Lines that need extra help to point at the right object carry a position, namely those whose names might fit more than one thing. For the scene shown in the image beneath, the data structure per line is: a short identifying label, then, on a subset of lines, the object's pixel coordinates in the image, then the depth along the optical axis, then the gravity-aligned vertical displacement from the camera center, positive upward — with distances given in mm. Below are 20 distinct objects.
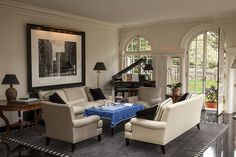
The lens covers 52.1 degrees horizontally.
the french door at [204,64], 7844 +346
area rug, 4211 -1342
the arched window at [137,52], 8977 +881
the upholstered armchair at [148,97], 7133 -664
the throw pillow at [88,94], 7237 -570
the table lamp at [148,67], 8352 +272
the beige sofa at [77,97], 5995 -624
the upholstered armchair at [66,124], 4289 -911
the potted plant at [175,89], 7117 -436
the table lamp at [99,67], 7465 +250
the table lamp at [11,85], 5134 -213
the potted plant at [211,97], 8023 -746
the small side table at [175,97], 7029 -666
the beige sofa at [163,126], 4230 -930
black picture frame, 6273 +501
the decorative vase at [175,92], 7114 -509
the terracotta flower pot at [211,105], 8013 -1010
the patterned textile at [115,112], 5215 -837
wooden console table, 4965 -659
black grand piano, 8095 -277
